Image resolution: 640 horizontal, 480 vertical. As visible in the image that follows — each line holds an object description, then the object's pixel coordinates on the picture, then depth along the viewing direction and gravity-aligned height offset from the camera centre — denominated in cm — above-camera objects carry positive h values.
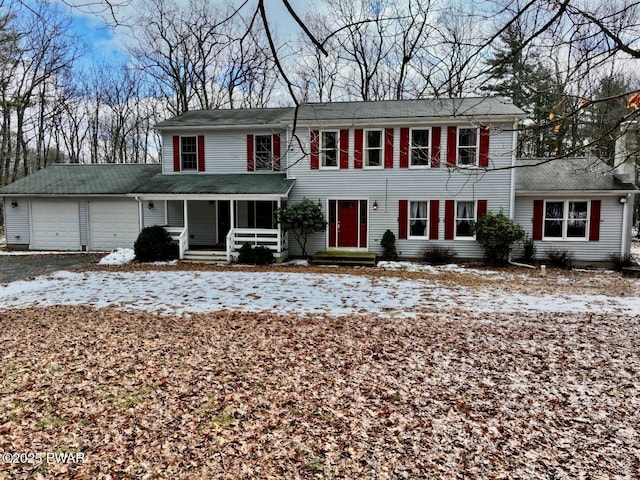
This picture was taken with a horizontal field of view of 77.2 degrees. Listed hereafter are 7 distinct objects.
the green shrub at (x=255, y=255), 1402 -119
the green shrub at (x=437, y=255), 1424 -119
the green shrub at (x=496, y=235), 1338 -45
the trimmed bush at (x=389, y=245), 1455 -86
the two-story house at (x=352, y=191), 1408 +113
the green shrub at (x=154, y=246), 1438 -88
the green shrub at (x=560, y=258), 1405 -129
